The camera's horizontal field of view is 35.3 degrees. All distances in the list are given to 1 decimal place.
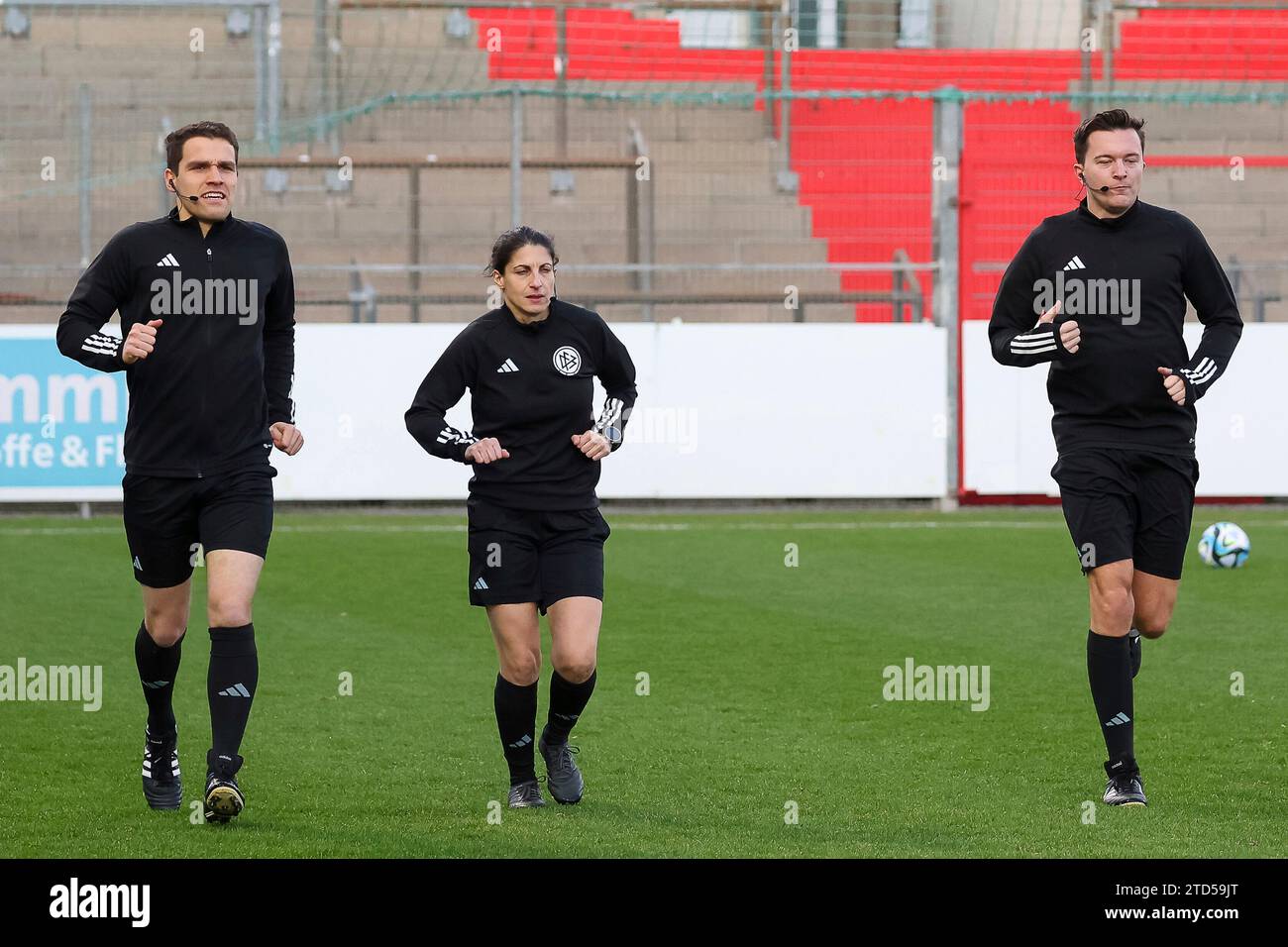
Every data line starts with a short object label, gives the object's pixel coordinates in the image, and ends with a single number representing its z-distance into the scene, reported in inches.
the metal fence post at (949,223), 646.5
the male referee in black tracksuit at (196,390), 241.1
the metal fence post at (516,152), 664.4
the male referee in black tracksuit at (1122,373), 251.6
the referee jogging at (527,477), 245.0
